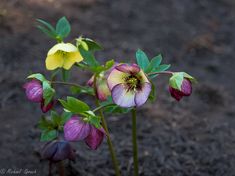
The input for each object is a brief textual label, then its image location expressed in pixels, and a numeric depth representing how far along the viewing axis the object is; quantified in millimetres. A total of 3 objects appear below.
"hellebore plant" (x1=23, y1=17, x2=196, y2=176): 1232
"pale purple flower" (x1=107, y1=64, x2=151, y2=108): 1226
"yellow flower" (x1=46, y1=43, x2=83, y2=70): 1268
